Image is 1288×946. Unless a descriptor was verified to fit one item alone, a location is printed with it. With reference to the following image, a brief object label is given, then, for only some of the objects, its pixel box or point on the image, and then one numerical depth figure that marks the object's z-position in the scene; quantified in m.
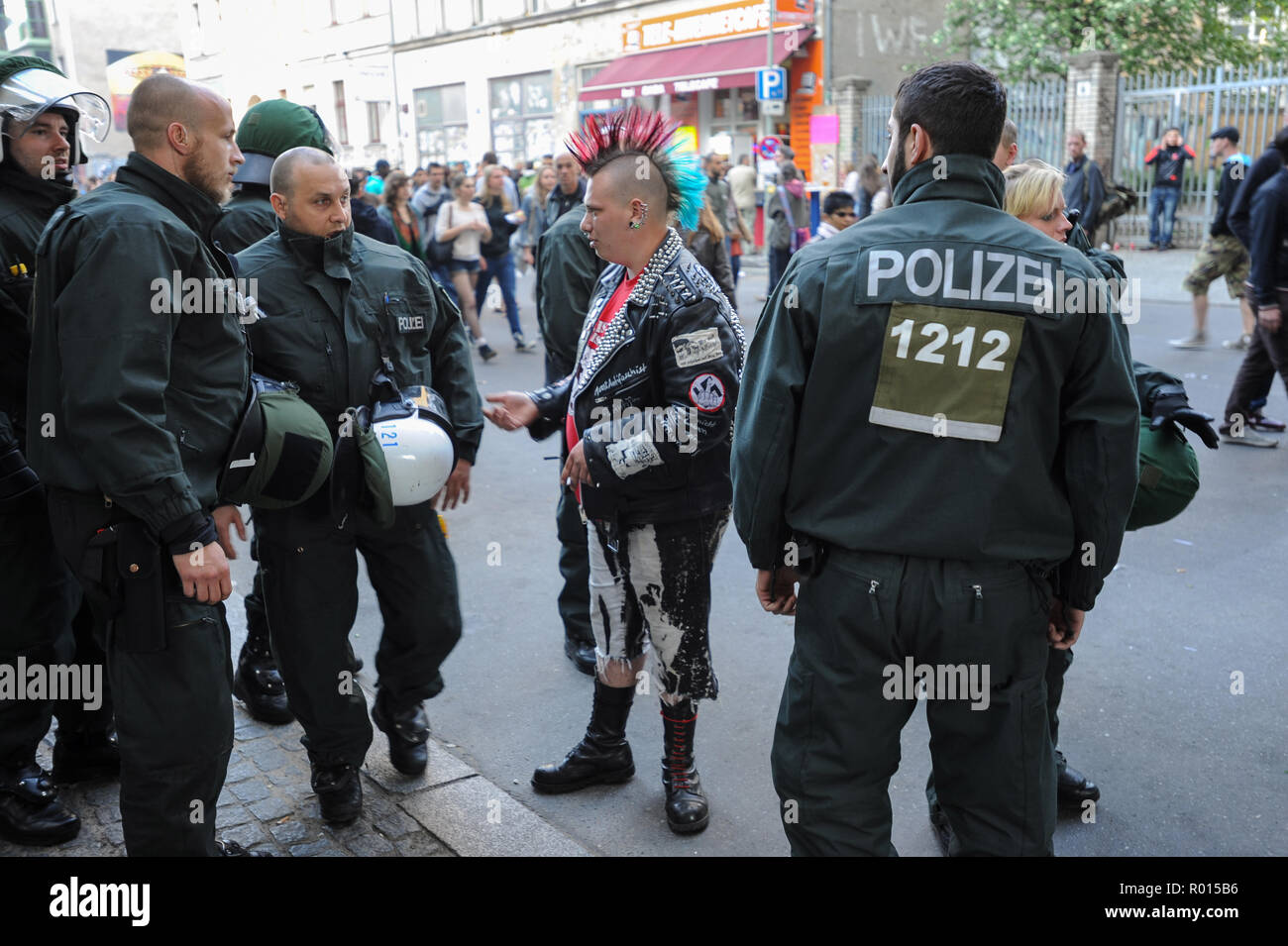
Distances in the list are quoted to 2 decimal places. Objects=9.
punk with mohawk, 3.06
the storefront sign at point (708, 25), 22.83
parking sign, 18.69
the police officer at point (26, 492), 3.17
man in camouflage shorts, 8.91
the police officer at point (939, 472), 2.21
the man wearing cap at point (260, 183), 4.10
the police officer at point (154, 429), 2.41
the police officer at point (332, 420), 3.25
